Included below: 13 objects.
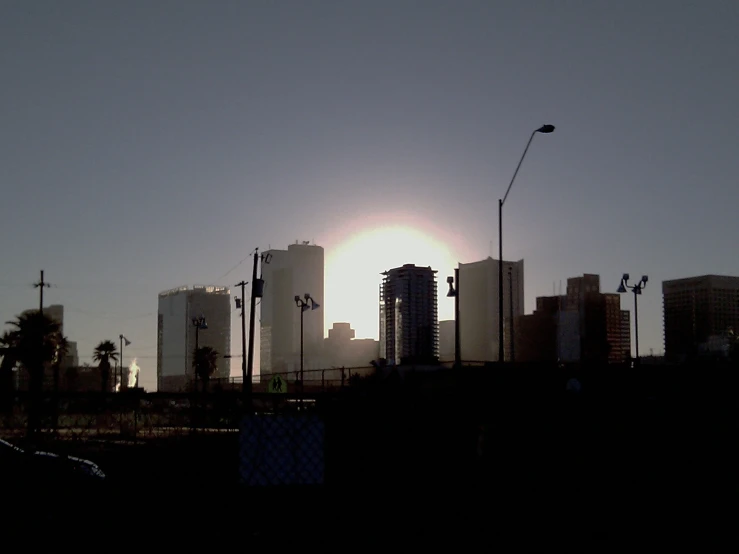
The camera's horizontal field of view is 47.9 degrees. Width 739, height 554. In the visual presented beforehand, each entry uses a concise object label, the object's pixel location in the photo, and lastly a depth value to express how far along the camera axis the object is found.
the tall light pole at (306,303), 63.25
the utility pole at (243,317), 61.53
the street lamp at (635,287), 58.88
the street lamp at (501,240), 34.33
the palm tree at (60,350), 69.70
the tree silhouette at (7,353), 58.91
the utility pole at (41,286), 67.02
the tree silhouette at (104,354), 90.61
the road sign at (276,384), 26.27
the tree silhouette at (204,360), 89.54
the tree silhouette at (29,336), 59.97
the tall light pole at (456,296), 46.53
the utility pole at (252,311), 44.93
